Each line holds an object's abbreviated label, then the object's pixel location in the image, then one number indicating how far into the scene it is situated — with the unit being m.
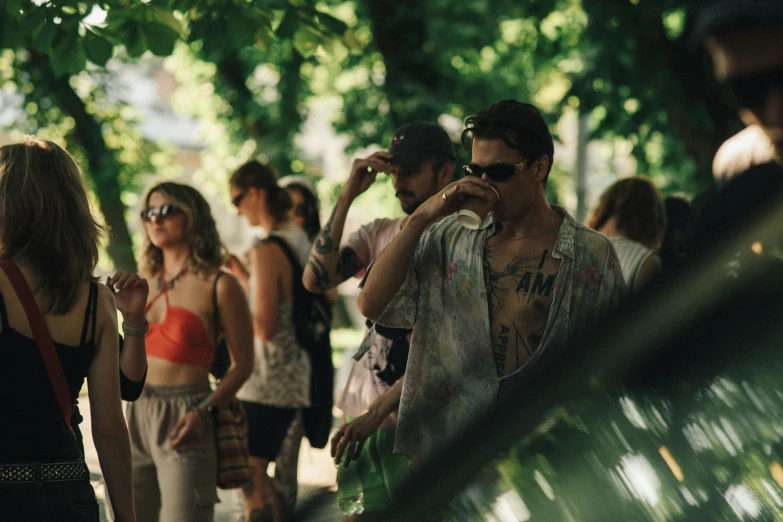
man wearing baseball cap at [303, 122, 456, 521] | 7.48
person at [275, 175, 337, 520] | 12.00
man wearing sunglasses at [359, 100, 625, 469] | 6.11
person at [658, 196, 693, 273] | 10.83
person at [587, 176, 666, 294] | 11.06
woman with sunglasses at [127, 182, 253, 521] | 9.23
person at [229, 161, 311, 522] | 11.73
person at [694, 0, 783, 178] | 2.32
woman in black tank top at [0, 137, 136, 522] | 5.55
